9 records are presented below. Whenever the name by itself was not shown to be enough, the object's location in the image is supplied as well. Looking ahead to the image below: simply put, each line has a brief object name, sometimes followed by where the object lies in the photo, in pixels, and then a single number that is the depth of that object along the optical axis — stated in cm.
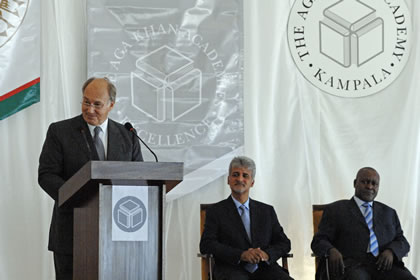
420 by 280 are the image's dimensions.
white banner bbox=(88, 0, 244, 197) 883
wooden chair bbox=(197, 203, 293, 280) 776
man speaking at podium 536
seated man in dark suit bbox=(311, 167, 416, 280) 798
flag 848
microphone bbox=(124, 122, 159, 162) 504
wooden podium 418
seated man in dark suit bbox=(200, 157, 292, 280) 755
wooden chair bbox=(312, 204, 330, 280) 882
